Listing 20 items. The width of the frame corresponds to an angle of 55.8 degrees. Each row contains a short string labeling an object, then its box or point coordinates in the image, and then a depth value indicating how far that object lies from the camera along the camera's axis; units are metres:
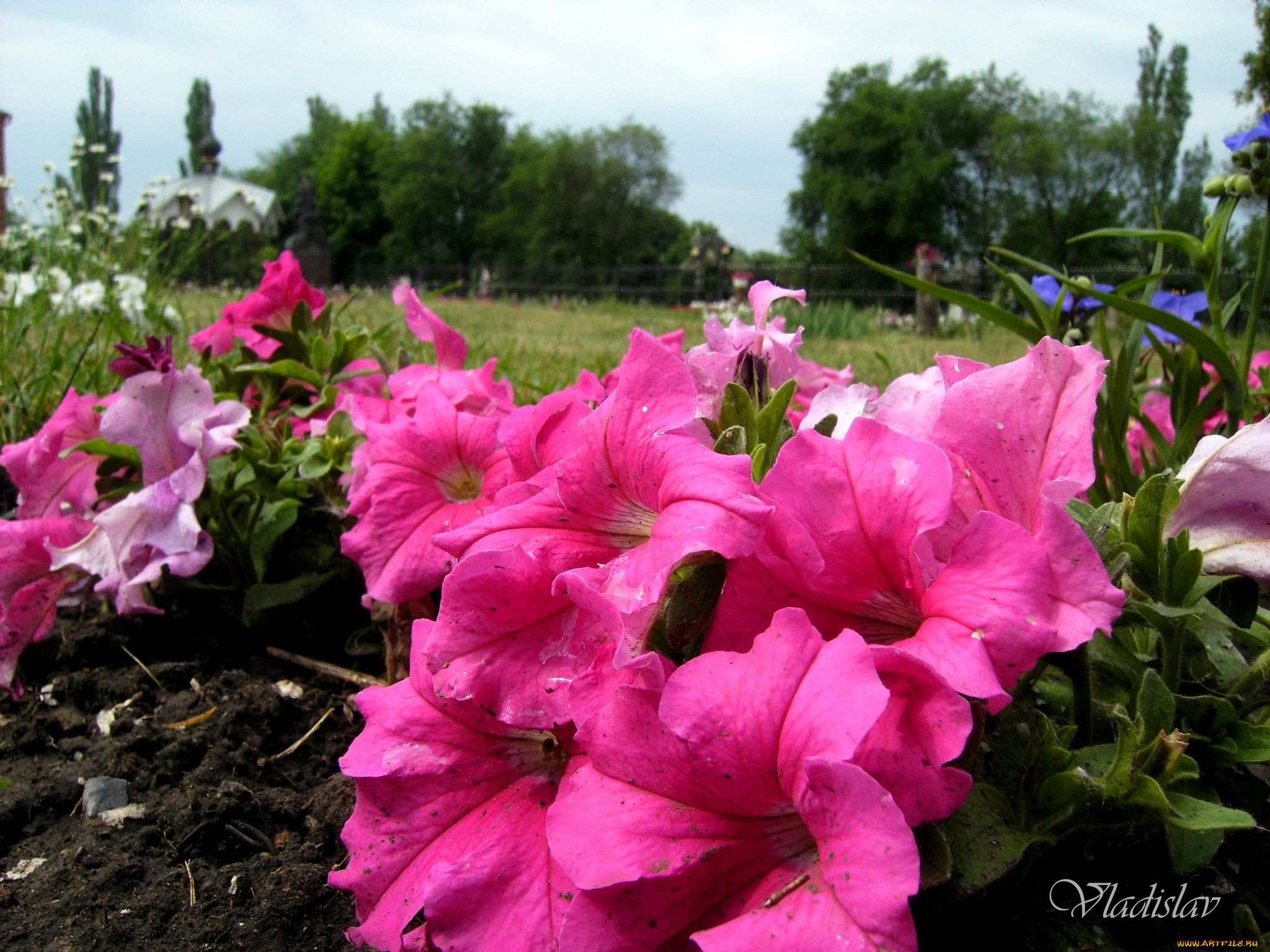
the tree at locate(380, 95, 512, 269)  40.03
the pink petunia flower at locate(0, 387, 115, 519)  0.48
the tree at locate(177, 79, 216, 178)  39.61
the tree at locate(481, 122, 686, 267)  35.78
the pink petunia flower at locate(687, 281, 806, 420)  0.32
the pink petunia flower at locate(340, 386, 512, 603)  0.38
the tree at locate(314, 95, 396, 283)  43.76
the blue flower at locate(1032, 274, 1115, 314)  0.58
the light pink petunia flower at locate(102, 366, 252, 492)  0.44
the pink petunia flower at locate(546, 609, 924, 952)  0.23
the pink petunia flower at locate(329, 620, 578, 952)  0.28
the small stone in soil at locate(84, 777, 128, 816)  0.40
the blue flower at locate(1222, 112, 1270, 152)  0.43
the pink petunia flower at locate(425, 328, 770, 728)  0.26
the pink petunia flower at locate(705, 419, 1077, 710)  0.24
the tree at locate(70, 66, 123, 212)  28.33
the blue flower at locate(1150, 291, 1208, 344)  0.66
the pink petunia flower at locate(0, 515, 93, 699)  0.46
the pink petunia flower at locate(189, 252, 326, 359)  0.58
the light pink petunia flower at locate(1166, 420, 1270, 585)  0.29
